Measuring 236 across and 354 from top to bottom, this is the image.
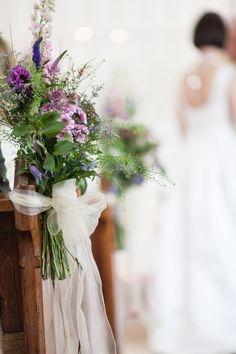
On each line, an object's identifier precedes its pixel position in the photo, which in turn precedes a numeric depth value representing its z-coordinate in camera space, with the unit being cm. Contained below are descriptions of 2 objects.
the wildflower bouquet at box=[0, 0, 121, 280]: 247
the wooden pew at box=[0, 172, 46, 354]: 250
